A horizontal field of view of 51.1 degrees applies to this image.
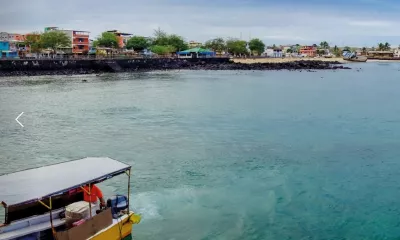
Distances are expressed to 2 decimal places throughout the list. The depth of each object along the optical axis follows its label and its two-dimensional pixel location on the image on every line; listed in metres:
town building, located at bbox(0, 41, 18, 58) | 74.50
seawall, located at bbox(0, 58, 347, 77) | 59.34
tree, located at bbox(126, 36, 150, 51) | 98.31
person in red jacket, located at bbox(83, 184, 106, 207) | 9.23
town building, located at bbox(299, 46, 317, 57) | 159.88
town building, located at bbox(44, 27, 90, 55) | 87.88
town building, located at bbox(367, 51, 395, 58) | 162.50
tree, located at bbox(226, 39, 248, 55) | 118.14
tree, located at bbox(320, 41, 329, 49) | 177.25
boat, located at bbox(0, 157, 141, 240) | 7.90
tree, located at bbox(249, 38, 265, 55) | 123.75
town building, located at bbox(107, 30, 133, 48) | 105.22
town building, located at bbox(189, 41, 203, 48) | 132.07
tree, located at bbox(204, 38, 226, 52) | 121.38
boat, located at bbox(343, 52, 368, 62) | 140.43
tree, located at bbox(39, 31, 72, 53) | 77.75
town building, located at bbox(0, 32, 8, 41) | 83.47
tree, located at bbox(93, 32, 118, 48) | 92.31
